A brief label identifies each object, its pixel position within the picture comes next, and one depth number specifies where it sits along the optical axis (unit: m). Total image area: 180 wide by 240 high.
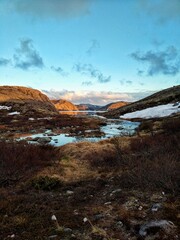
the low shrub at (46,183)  6.36
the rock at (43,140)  16.82
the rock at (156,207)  4.17
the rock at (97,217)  4.00
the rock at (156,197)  4.65
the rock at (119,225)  3.68
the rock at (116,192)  5.22
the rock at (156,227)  3.39
